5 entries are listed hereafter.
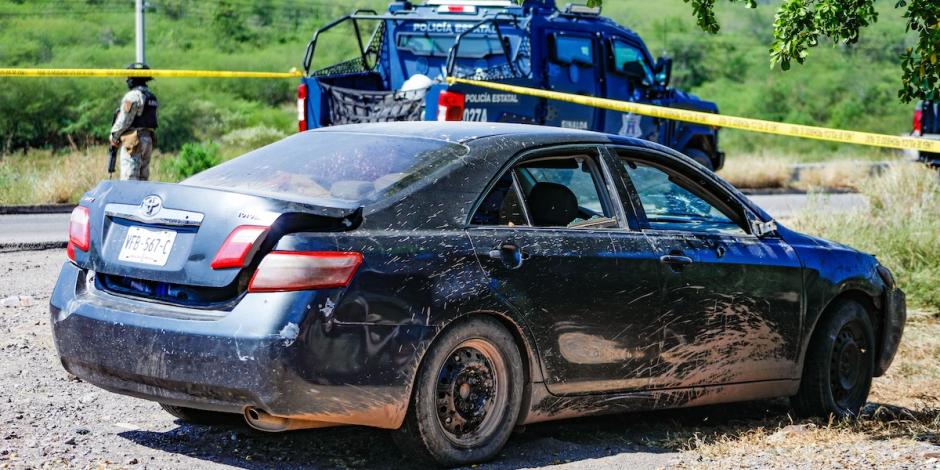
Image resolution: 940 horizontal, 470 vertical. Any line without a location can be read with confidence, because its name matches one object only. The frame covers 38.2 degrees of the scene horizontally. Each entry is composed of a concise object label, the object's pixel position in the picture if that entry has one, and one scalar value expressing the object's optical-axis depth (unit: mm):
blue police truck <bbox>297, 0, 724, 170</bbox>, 14594
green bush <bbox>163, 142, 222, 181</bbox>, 20047
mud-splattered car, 5109
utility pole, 23391
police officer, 14508
